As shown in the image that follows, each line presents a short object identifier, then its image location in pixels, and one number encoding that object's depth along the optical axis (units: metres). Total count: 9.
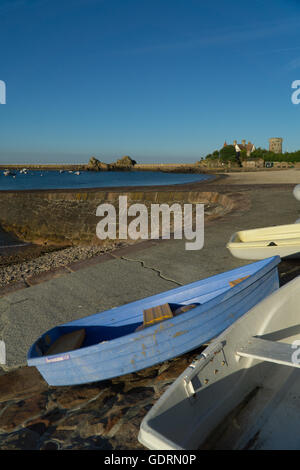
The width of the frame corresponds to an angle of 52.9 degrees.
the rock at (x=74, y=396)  2.78
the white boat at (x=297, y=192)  7.65
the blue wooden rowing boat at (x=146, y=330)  2.76
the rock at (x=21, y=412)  2.60
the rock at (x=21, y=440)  2.34
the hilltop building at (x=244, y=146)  141.66
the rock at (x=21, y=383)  2.98
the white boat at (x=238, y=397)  1.86
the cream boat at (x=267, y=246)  5.61
